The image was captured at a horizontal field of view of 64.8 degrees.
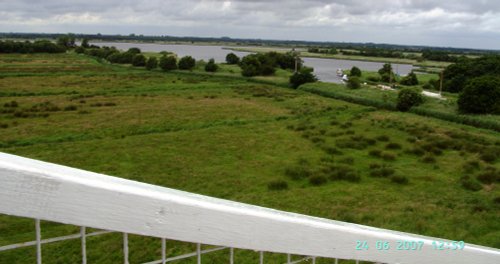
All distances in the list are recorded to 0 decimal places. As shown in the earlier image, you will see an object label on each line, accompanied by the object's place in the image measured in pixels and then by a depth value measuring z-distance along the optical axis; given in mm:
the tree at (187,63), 65750
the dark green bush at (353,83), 46250
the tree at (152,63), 67562
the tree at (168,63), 65062
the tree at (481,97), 31125
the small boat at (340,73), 73306
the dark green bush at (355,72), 59525
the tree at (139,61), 72188
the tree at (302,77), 50719
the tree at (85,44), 112156
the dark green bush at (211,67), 64375
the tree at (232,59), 82500
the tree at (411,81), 52375
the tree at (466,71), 47688
